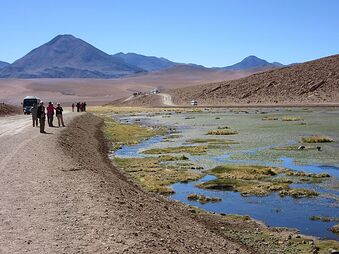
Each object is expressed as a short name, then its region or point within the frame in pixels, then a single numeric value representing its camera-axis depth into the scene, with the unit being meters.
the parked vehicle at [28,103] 80.06
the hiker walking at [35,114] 45.09
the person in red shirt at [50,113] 47.03
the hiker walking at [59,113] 48.12
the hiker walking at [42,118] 39.75
